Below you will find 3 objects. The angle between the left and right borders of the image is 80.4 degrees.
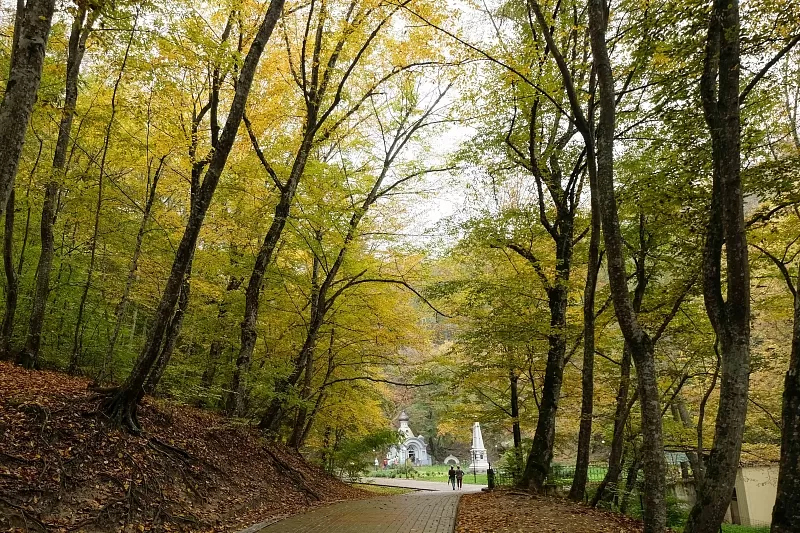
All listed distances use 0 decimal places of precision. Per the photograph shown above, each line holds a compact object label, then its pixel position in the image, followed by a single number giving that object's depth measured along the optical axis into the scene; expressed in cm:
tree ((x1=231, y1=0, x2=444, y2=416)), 1085
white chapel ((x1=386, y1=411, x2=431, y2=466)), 4616
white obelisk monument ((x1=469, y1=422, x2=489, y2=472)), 3462
